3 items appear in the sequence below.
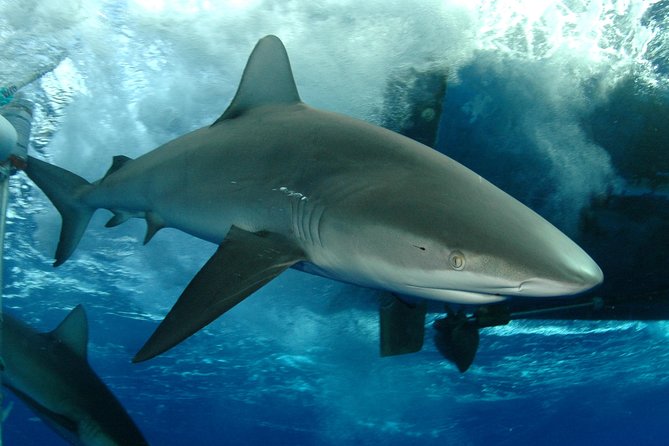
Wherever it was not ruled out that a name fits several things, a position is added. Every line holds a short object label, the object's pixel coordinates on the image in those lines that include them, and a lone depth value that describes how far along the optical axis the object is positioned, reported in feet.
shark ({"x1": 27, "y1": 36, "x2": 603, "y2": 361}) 5.87
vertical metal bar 11.80
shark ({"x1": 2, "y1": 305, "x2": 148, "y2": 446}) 16.46
